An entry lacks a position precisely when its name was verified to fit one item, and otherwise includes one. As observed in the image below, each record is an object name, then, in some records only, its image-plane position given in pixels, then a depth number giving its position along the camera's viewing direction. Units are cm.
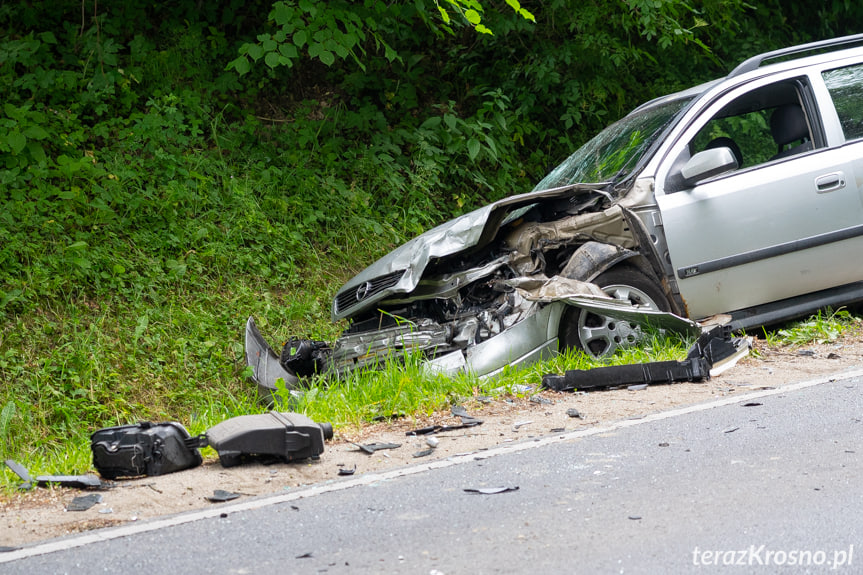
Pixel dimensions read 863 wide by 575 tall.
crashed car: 1112
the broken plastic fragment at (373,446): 866
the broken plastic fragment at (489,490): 710
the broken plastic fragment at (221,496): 729
